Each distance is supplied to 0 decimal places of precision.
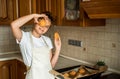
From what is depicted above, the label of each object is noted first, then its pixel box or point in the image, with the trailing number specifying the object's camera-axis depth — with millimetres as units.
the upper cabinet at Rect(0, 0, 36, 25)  2369
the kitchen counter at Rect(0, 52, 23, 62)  2481
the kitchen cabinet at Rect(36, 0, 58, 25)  1939
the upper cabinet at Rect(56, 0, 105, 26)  1634
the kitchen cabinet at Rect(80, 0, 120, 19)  1235
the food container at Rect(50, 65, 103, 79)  1457
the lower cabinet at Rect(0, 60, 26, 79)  2463
